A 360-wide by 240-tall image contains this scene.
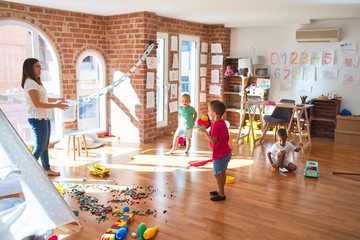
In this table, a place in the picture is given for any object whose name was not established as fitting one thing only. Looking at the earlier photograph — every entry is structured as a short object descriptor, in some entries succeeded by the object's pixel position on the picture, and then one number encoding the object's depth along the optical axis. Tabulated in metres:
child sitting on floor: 4.55
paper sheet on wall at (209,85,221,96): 7.80
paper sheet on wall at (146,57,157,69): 5.88
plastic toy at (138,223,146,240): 2.74
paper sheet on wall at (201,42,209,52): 7.63
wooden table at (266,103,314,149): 5.52
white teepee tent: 2.30
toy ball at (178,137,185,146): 5.91
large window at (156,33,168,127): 6.54
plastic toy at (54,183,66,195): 3.66
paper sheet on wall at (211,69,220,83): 7.79
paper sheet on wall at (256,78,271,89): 7.27
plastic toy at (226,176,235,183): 4.11
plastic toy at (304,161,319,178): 4.32
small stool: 4.96
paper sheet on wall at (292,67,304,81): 7.04
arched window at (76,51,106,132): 6.05
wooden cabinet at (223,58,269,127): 7.41
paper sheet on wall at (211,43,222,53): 7.69
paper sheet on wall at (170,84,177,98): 6.90
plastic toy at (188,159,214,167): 4.78
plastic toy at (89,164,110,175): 4.25
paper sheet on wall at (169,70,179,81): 6.81
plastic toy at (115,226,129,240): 2.69
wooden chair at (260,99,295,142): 5.91
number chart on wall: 6.50
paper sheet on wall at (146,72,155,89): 5.94
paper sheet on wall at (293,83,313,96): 6.98
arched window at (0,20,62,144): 4.96
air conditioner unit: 6.41
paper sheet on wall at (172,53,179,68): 6.84
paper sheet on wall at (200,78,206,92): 7.79
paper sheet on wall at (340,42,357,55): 6.43
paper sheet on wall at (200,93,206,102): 7.86
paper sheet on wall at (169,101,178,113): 6.96
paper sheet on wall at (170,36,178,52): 6.70
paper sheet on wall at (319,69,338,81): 6.67
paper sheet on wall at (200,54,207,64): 7.65
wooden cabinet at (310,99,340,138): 6.59
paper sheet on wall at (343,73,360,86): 6.49
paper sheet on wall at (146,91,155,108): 6.02
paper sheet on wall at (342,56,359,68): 6.45
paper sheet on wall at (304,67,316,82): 6.90
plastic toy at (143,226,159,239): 2.72
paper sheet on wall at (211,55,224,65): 7.71
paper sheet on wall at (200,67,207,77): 7.72
